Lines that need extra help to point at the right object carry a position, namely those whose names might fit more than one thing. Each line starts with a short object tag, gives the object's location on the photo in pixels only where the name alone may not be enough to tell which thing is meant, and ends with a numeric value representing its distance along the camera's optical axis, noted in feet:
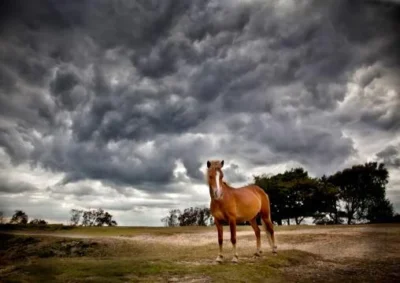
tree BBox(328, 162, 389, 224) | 158.26
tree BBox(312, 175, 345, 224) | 162.30
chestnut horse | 31.32
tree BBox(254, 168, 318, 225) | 165.07
